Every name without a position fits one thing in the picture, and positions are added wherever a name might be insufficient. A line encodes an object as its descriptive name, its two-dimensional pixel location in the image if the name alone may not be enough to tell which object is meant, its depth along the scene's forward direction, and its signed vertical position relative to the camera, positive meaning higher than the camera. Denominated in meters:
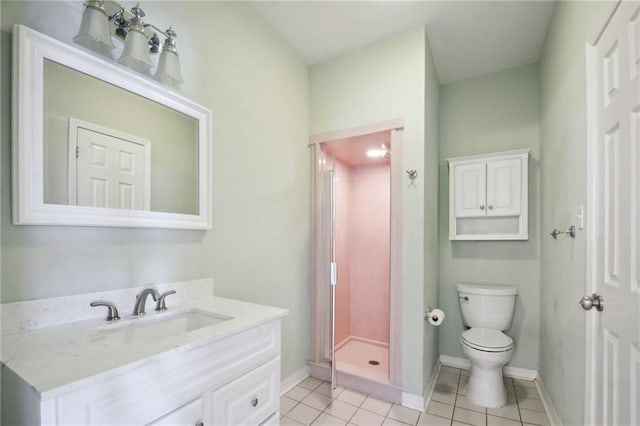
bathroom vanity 0.71 -0.45
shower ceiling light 2.71 +0.56
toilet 2.03 -0.92
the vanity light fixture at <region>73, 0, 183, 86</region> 1.11 +0.73
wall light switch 1.39 -0.01
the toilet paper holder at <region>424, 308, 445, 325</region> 2.10 -0.74
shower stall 2.12 -0.44
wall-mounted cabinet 2.42 +0.14
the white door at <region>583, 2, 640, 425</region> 0.96 -0.03
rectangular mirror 1.00 +0.28
